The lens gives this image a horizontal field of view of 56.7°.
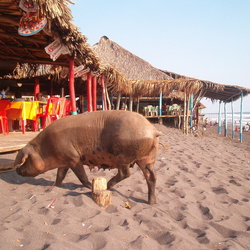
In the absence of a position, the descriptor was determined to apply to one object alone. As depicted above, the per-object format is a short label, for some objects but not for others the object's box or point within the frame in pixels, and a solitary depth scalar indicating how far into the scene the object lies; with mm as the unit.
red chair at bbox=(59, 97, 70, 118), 6616
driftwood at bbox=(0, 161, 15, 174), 3862
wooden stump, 2852
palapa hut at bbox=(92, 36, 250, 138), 12661
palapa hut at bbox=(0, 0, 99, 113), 4420
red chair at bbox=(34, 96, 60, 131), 6133
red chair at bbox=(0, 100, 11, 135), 5539
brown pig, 2926
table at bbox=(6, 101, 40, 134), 5910
